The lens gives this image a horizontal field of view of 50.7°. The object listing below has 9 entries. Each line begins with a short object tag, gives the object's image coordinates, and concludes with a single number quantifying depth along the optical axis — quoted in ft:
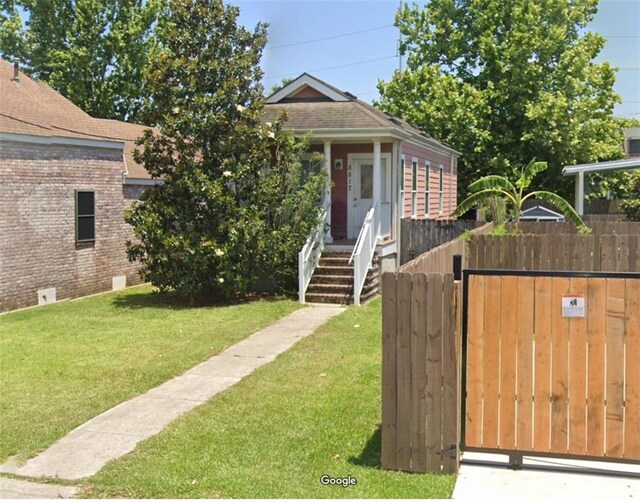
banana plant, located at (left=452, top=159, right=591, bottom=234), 52.49
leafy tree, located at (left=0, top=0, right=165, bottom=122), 111.14
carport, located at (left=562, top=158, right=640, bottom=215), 72.49
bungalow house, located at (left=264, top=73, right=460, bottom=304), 48.88
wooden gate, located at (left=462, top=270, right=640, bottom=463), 16.57
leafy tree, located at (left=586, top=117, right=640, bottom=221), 101.60
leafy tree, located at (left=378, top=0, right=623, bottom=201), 97.86
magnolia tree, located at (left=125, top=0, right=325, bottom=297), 44.88
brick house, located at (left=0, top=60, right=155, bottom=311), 45.37
